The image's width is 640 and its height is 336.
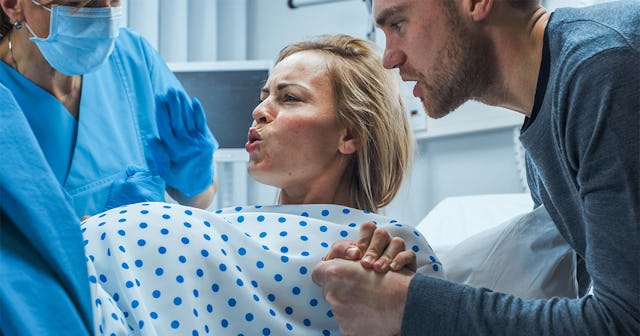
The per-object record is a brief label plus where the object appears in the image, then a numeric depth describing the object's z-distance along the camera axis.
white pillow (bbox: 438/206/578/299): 1.44
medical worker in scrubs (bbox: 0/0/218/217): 1.79
